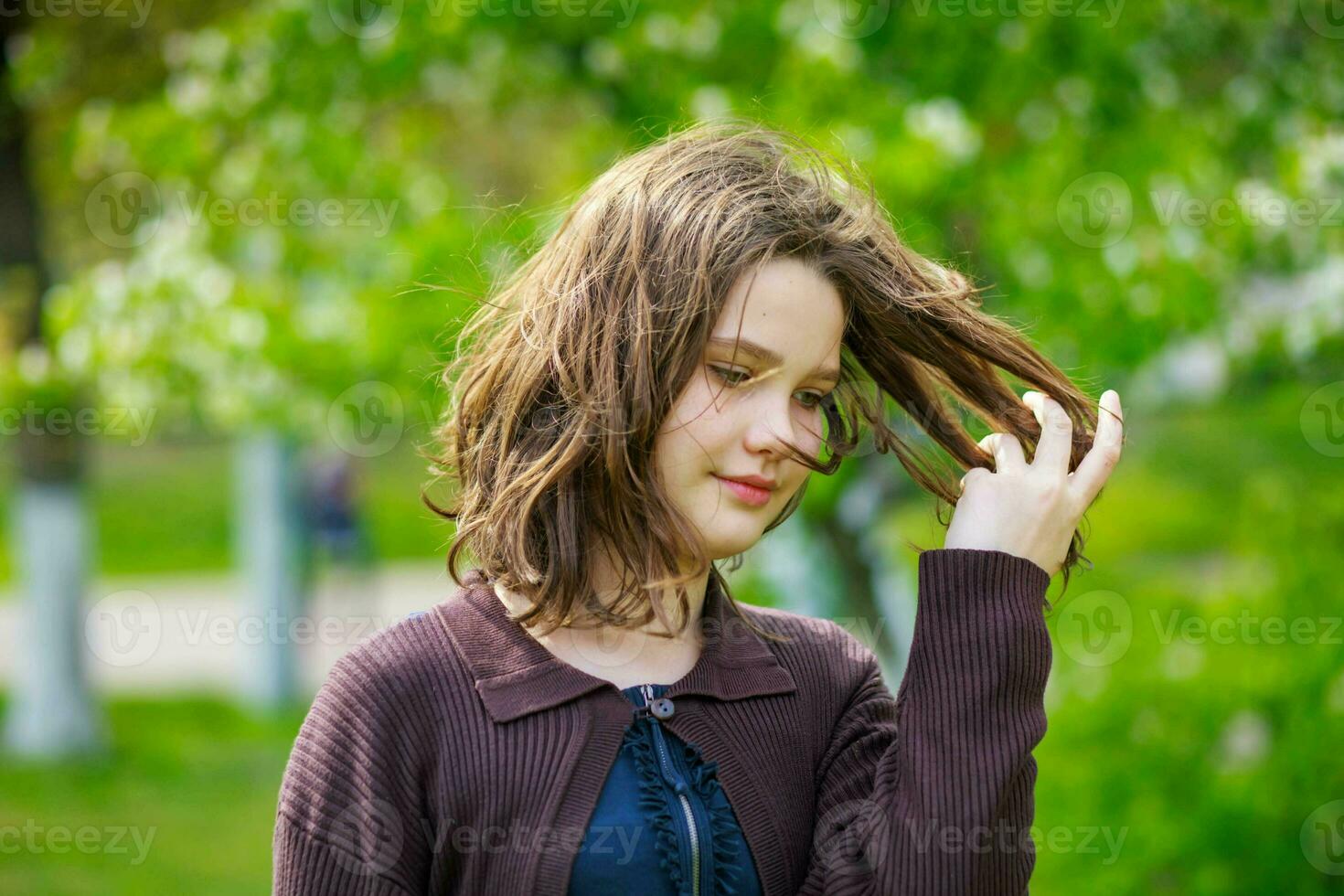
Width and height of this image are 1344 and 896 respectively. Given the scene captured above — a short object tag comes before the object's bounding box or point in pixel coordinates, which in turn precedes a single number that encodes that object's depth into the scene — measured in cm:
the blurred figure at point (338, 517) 911
